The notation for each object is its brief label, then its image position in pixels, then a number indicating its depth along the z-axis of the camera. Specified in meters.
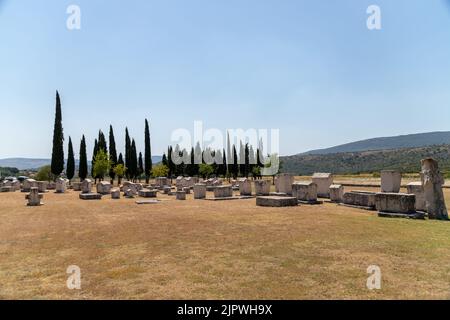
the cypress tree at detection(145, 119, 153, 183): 53.78
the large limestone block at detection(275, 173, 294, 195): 23.36
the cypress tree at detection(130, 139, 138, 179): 55.28
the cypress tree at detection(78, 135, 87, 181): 50.22
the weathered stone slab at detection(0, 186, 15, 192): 32.75
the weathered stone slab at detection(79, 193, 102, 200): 24.16
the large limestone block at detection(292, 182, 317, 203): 19.50
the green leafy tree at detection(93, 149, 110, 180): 44.60
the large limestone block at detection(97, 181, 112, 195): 29.11
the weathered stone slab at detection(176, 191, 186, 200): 23.45
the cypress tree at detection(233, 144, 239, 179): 62.11
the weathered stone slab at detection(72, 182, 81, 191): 35.64
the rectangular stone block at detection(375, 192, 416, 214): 13.18
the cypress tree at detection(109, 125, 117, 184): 53.04
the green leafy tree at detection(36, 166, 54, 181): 53.01
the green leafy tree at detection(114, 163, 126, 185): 47.97
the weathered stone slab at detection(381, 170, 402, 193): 20.00
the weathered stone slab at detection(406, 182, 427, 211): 14.39
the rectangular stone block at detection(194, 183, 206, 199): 24.23
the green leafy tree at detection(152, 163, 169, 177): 54.75
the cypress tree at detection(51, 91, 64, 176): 40.81
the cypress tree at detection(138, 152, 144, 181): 60.60
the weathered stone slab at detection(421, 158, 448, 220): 12.70
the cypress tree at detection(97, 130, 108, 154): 53.56
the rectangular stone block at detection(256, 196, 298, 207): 17.95
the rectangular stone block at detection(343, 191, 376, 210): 16.11
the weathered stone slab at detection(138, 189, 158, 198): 25.70
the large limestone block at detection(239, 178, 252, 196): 25.42
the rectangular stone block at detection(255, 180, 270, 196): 24.39
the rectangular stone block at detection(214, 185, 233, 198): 23.44
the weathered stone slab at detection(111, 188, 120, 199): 24.83
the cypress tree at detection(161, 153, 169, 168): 65.62
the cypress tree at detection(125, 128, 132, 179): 55.16
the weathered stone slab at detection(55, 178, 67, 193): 31.36
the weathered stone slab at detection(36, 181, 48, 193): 31.83
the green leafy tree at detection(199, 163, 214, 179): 58.61
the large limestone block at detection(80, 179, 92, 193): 29.12
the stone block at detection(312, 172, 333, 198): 22.52
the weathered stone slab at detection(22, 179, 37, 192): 32.82
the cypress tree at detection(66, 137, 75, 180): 49.88
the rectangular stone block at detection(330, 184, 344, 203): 19.67
